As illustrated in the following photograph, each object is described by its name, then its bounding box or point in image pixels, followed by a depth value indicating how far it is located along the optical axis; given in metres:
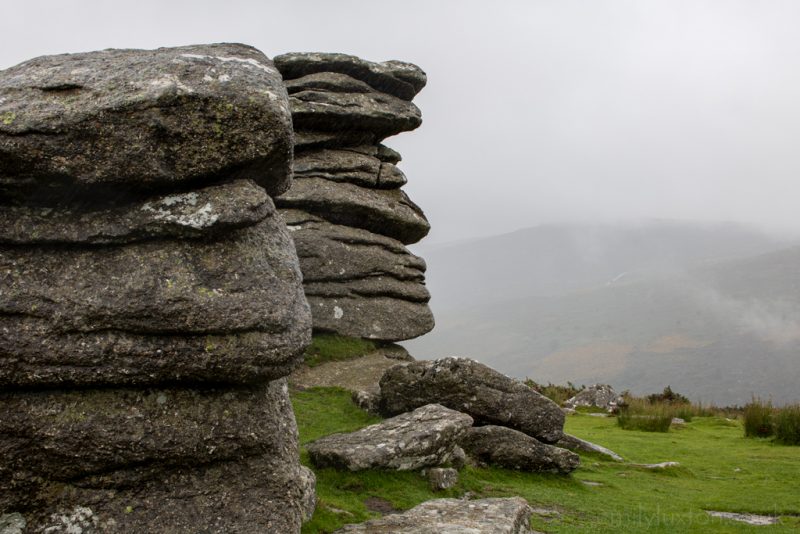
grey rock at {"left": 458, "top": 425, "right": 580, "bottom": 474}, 17.47
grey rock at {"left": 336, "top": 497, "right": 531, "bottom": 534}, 10.22
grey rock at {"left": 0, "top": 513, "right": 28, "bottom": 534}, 8.52
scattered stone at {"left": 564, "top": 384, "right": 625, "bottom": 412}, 38.06
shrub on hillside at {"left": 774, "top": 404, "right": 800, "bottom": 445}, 25.09
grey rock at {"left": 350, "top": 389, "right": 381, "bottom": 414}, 20.28
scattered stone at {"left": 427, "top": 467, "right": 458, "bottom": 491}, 14.38
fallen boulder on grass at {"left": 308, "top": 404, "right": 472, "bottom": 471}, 14.46
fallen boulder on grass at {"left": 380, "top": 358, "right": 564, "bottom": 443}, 18.31
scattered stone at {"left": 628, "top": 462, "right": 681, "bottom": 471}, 20.34
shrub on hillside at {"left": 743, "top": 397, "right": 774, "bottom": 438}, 27.14
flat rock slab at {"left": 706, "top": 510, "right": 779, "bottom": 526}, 14.91
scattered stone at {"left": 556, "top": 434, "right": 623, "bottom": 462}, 21.47
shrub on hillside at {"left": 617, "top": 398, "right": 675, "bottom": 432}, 29.70
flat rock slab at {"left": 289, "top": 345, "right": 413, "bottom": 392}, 23.69
